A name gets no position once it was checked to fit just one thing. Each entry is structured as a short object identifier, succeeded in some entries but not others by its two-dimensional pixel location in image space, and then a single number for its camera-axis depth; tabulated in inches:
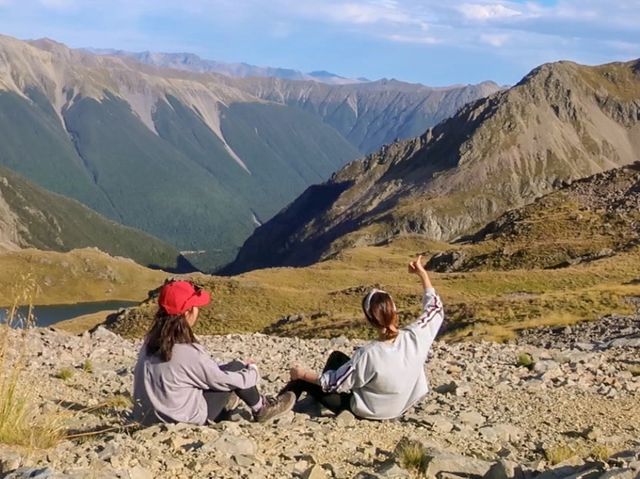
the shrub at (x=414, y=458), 312.3
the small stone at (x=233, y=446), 324.8
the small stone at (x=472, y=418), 428.6
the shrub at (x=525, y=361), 637.9
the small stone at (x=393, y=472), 300.2
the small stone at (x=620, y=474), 258.7
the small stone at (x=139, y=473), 282.8
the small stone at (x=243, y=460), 311.9
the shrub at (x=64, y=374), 564.4
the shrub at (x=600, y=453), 336.5
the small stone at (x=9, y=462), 281.7
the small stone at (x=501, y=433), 395.2
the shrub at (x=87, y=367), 616.4
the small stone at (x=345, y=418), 392.5
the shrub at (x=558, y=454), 340.5
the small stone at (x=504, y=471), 302.8
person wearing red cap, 364.8
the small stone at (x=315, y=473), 303.1
